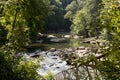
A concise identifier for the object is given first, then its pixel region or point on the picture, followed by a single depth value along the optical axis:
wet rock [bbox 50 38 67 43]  32.80
